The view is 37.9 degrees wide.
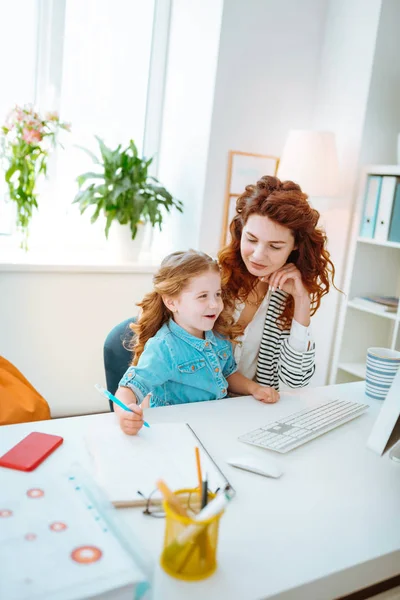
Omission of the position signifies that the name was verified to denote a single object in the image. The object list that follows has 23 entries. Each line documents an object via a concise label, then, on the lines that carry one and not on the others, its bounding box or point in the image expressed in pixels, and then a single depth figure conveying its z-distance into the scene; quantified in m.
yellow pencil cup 0.76
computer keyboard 1.22
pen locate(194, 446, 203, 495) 0.89
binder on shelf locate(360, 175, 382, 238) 2.79
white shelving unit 2.90
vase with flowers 2.60
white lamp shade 2.75
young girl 1.47
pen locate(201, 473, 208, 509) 0.83
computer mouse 1.08
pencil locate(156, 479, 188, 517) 0.80
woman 1.63
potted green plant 2.78
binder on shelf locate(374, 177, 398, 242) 2.72
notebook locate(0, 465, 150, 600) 0.68
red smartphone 1.00
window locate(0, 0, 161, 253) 2.80
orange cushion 1.49
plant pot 2.91
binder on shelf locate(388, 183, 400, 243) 2.71
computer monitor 1.15
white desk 0.80
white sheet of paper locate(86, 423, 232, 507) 0.98
